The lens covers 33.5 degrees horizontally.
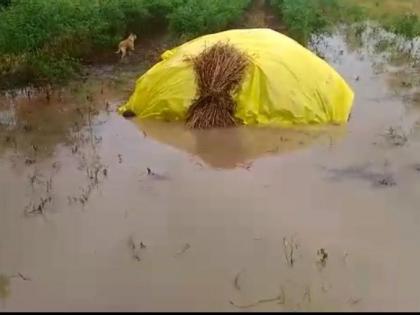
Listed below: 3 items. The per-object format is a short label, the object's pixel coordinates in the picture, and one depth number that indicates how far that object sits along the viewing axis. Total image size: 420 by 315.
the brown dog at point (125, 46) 10.87
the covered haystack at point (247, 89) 7.85
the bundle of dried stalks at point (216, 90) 7.90
